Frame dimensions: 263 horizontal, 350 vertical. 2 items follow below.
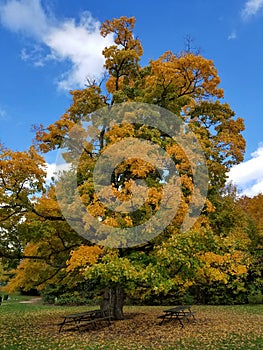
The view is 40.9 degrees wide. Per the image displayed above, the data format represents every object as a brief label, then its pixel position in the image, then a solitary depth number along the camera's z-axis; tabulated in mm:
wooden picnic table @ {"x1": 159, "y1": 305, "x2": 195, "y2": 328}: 12086
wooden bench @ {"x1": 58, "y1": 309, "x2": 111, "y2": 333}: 11310
